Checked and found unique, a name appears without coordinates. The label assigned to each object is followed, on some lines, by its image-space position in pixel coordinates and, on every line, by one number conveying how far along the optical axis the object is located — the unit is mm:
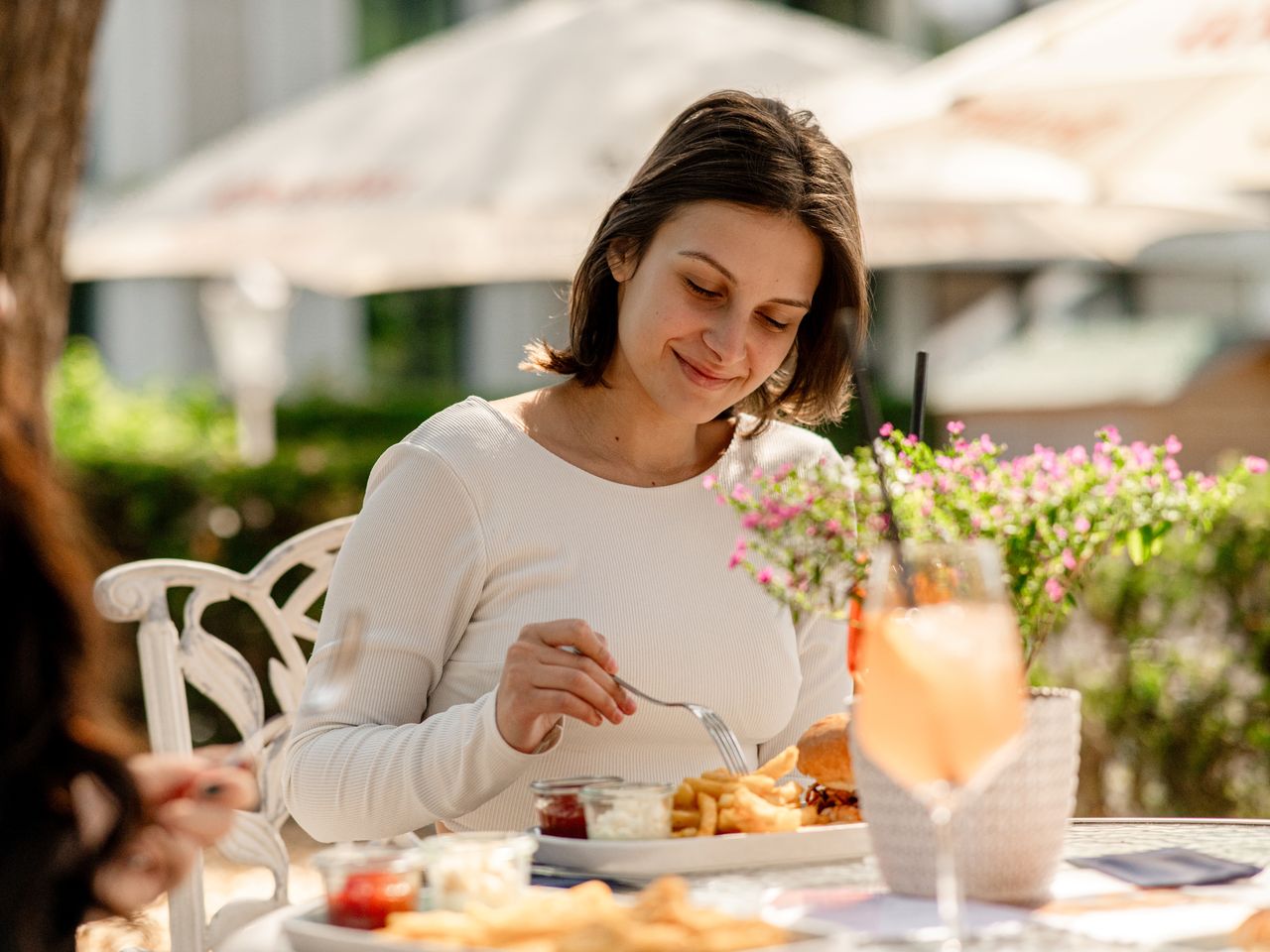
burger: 2043
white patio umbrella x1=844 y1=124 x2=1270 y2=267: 5352
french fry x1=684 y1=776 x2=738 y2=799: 1992
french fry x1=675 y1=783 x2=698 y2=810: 1992
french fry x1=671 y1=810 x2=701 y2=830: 1977
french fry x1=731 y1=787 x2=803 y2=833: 1969
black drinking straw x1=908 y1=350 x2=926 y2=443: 2083
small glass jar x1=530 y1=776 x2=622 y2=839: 1967
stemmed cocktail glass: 1645
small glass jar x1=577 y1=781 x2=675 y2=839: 1943
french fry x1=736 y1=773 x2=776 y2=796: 2007
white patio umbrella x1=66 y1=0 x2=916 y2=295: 6184
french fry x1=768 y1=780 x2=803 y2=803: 2018
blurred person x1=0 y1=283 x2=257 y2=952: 1609
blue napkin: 1892
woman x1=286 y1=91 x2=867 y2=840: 2305
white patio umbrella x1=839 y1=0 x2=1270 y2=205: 3708
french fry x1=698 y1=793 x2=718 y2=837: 1965
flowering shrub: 1866
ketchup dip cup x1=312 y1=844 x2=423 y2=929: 1741
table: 1766
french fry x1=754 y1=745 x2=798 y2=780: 2062
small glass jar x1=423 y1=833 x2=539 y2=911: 1770
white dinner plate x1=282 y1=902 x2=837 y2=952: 1671
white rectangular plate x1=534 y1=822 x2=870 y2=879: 1918
